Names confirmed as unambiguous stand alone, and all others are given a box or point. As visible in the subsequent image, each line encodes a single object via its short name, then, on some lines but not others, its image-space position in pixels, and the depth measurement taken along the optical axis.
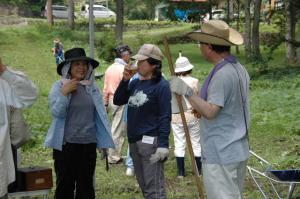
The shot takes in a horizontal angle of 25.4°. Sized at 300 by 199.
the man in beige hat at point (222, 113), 4.98
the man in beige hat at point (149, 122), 6.33
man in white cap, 9.12
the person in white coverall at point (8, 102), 5.36
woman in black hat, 6.41
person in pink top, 9.75
